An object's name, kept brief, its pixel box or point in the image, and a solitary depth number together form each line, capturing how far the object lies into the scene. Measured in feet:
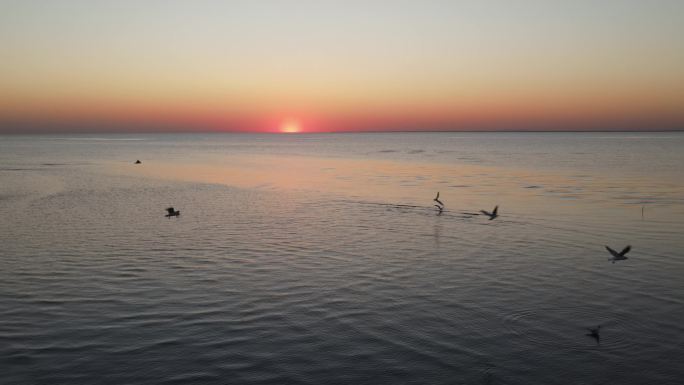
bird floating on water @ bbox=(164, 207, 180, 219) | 116.67
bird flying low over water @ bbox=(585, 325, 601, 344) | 46.87
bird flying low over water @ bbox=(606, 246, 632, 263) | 64.64
